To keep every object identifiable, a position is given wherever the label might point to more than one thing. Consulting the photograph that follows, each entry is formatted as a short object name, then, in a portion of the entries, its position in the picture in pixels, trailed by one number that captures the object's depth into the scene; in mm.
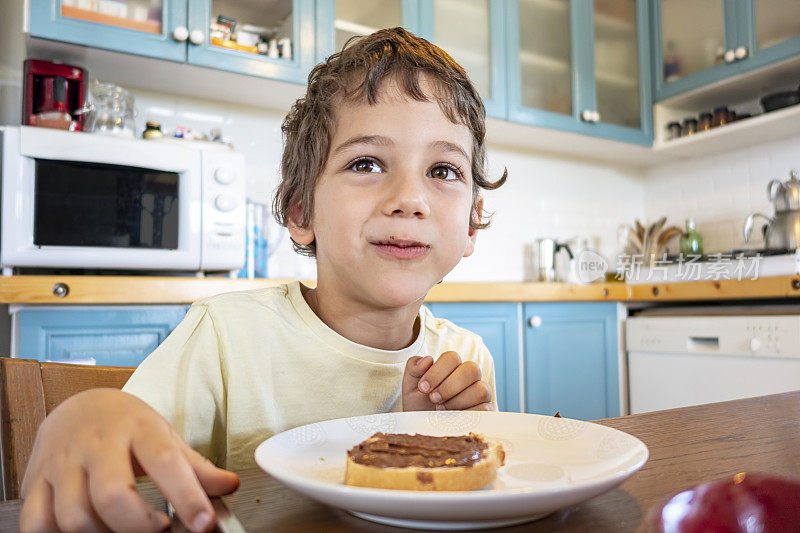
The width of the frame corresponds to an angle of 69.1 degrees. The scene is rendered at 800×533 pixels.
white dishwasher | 2012
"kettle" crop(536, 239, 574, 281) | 2840
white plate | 277
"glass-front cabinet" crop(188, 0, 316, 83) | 1913
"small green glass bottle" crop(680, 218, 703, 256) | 2883
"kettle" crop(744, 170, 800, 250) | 2348
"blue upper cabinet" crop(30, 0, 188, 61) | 1688
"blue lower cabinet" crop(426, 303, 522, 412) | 2129
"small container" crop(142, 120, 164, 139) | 1867
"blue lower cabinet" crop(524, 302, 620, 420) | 2307
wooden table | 320
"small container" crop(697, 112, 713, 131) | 2824
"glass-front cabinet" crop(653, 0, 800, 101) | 2461
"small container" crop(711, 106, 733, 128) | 2775
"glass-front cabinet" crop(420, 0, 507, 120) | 2451
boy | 700
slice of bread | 341
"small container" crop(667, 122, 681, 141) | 2959
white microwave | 1542
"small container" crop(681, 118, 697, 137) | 2885
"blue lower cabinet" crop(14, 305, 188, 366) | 1446
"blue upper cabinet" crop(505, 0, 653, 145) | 2648
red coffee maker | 1718
